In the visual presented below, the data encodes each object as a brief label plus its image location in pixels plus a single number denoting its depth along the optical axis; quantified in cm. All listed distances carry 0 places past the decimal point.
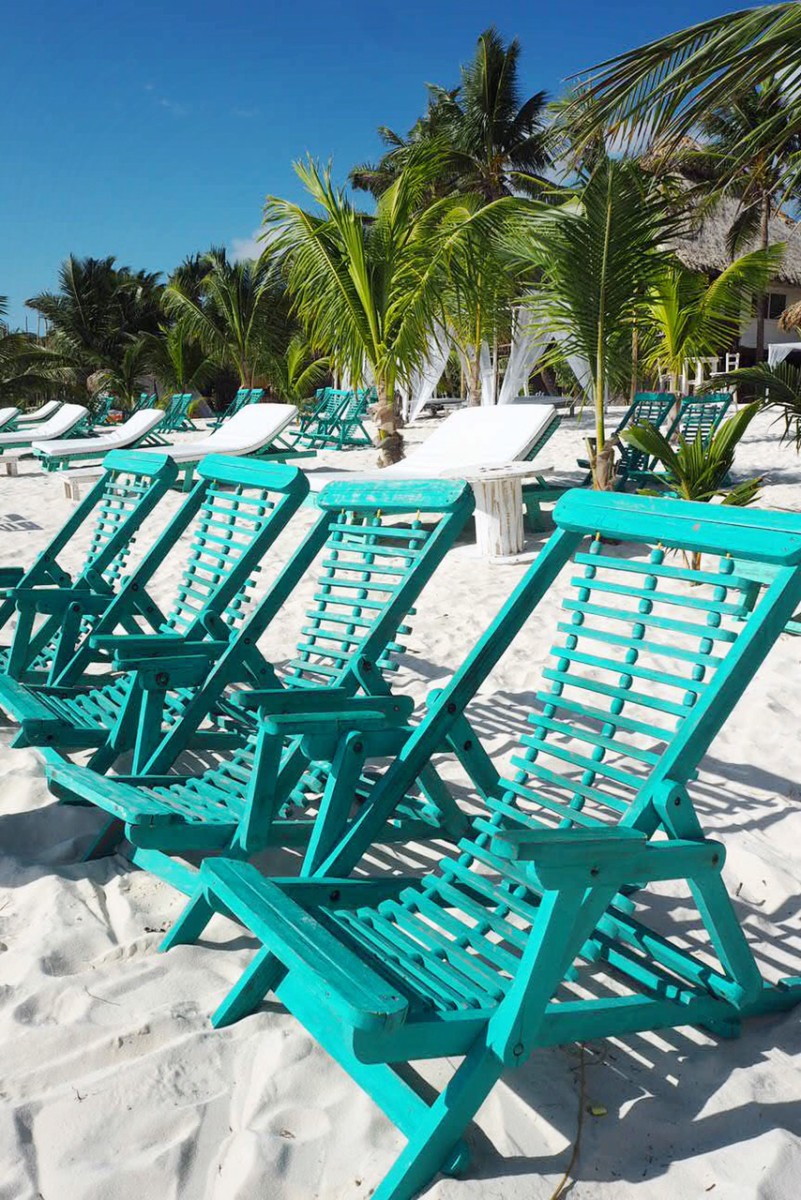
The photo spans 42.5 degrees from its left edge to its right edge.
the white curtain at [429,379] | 1580
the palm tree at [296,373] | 2223
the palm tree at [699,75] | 532
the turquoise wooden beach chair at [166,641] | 289
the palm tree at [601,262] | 711
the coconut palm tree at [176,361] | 2473
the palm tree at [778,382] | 591
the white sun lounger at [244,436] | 1022
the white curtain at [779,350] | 2549
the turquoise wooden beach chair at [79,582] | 380
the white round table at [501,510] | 657
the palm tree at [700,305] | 969
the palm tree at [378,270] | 897
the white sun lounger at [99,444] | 1181
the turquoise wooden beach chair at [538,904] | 163
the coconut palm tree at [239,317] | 2200
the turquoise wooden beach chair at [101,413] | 1803
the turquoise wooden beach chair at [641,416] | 907
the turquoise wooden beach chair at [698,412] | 1018
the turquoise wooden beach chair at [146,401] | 1897
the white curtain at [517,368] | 1540
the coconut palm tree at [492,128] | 2792
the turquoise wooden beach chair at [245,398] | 1475
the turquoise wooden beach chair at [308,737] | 231
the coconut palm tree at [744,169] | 2272
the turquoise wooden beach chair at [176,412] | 1562
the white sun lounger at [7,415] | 1529
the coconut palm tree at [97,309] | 2736
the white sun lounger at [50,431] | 1301
